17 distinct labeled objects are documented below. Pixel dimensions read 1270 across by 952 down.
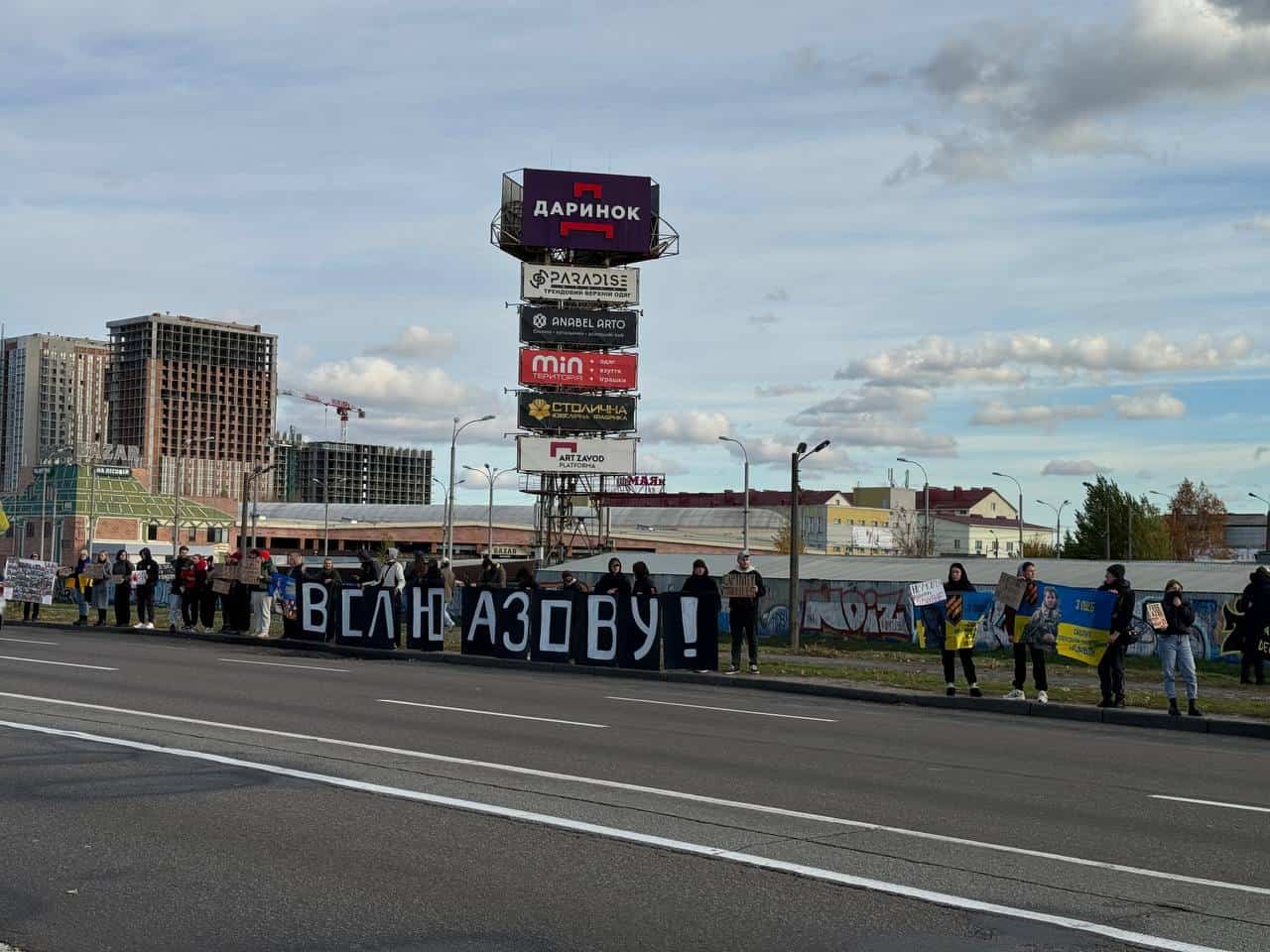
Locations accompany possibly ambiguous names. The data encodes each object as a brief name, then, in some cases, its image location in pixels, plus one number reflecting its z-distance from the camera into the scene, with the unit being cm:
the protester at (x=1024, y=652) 1803
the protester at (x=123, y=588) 3253
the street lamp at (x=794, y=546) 2769
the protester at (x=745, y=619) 2208
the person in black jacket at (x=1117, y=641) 1756
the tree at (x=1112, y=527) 8569
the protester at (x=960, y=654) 1822
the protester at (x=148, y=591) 3142
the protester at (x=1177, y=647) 1708
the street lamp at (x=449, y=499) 7228
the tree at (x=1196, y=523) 10606
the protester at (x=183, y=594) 3120
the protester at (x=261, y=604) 2895
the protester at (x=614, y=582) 2339
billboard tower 6650
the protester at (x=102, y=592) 3338
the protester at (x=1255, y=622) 2211
